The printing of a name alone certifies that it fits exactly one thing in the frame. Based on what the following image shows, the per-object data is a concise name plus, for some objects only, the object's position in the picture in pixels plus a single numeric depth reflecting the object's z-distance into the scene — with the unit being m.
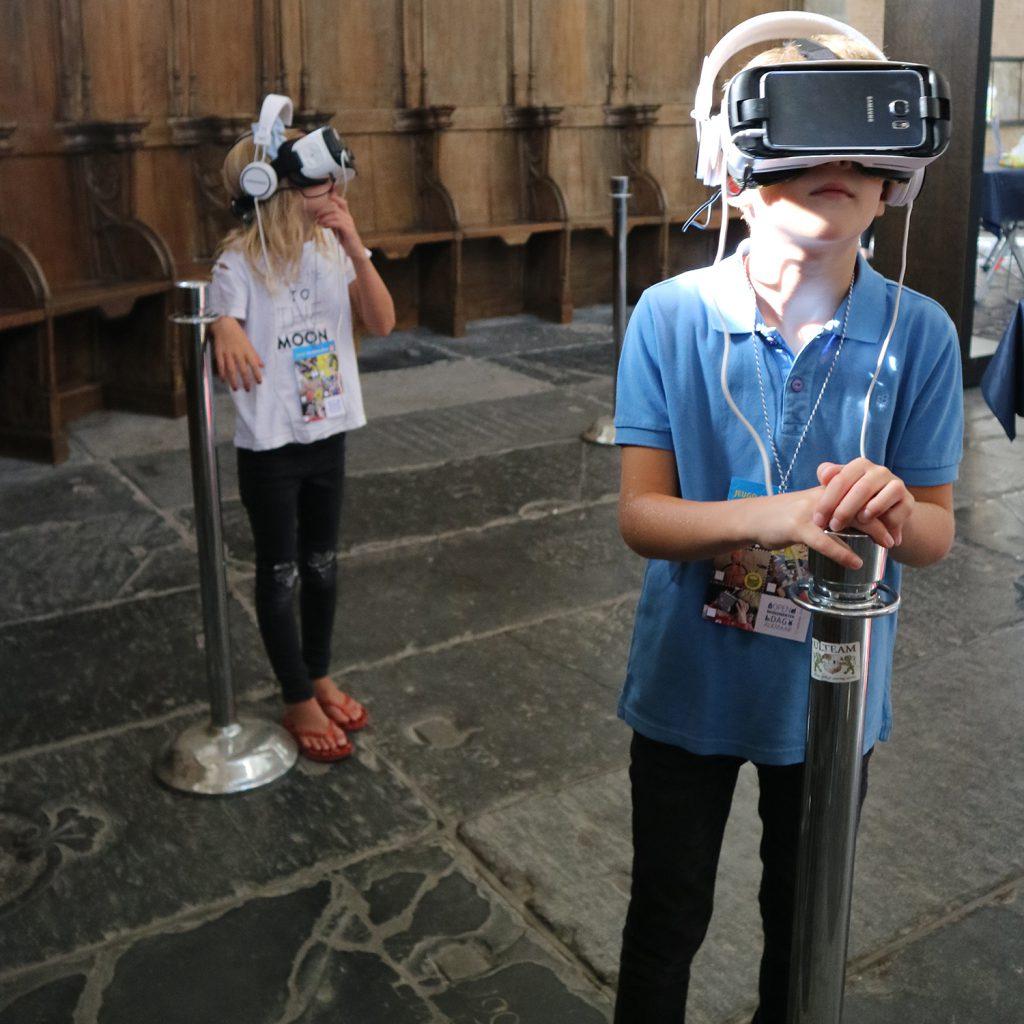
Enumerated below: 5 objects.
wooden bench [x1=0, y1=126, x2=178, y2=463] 6.26
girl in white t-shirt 2.91
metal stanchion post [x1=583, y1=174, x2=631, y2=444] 5.66
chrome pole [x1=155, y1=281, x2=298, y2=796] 2.96
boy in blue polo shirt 1.48
